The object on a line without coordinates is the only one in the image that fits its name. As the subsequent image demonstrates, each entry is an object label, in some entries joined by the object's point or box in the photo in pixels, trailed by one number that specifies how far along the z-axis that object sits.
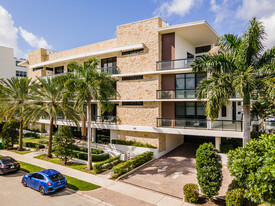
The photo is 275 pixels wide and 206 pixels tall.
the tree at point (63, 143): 18.61
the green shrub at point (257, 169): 6.97
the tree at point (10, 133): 24.59
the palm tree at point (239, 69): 11.20
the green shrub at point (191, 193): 11.25
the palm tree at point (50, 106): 20.03
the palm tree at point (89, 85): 16.47
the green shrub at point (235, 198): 9.94
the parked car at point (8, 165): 15.96
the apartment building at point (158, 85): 19.70
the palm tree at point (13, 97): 23.05
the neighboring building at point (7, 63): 50.98
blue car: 12.52
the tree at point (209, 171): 10.73
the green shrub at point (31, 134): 32.16
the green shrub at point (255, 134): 20.55
